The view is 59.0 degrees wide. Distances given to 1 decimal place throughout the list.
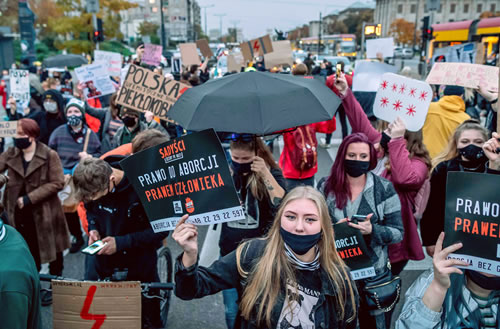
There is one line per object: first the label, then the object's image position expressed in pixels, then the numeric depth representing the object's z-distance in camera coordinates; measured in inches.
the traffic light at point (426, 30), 844.8
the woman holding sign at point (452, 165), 130.6
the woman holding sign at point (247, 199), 132.0
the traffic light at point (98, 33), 740.0
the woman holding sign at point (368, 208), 113.4
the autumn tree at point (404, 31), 3086.6
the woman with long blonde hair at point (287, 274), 83.0
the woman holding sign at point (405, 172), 132.7
